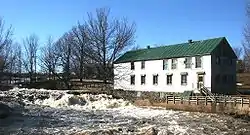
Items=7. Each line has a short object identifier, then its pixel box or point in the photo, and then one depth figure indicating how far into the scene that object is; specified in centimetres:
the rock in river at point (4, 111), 1908
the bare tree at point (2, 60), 3487
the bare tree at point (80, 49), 4326
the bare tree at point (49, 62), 5121
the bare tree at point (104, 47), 4042
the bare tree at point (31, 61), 5760
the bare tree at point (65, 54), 4983
